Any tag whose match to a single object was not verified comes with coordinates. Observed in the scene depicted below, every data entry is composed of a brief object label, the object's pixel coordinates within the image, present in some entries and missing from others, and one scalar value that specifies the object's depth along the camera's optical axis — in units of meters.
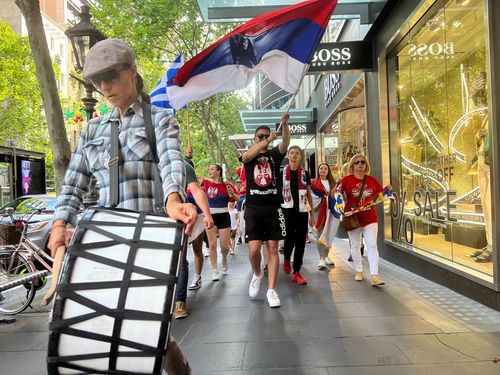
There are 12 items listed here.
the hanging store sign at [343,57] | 8.44
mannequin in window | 5.25
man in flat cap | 2.09
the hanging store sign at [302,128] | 18.97
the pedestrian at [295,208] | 6.60
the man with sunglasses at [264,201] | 5.05
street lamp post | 6.54
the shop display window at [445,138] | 5.73
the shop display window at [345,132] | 11.60
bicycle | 5.36
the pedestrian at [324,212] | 7.52
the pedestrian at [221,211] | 7.59
